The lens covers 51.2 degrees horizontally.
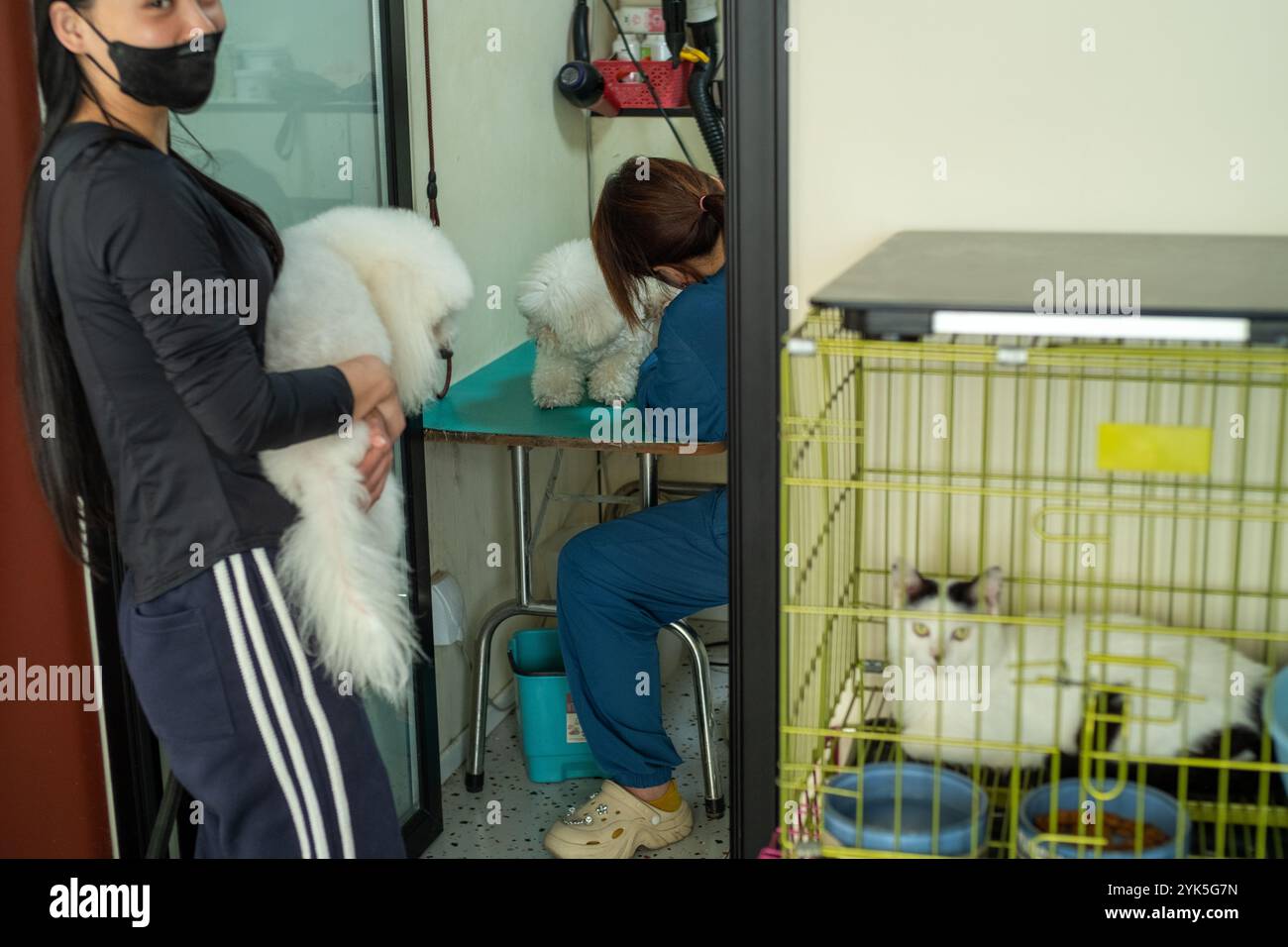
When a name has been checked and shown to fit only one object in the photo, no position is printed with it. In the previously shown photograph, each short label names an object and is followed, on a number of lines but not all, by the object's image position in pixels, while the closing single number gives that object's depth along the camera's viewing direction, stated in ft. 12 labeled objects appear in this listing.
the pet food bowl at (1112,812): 4.33
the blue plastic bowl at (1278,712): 4.27
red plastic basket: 10.25
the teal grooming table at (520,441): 7.56
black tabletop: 3.78
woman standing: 4.64
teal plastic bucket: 8.53
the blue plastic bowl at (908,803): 4.46
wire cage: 4.43
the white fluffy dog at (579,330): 8.23
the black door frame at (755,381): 4.99
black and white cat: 4.63
